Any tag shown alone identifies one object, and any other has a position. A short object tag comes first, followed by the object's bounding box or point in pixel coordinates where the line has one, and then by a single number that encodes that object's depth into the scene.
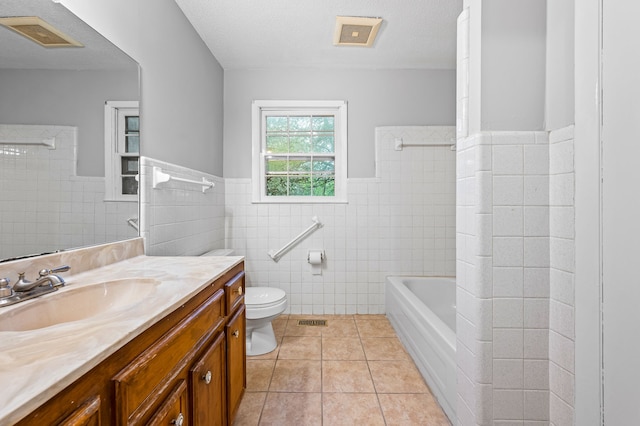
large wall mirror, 0.90
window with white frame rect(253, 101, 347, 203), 2.82
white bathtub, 1.46
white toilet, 1.95
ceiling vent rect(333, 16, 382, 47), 2.07
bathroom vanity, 0.45
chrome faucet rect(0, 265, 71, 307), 0.79
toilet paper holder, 2.68
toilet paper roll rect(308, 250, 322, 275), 2.67
